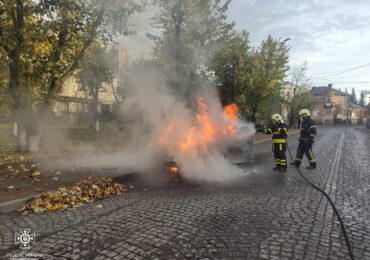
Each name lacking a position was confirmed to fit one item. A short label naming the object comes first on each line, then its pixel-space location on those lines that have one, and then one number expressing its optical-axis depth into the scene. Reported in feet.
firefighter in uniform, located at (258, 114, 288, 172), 24.57
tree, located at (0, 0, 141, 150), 27.17
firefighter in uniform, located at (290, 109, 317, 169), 25.71
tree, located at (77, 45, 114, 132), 52.85
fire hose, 9.35
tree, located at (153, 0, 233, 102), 43.39
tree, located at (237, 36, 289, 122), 63.76
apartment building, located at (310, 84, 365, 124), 209.67
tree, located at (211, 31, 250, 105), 55.16
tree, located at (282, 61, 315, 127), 110.42
